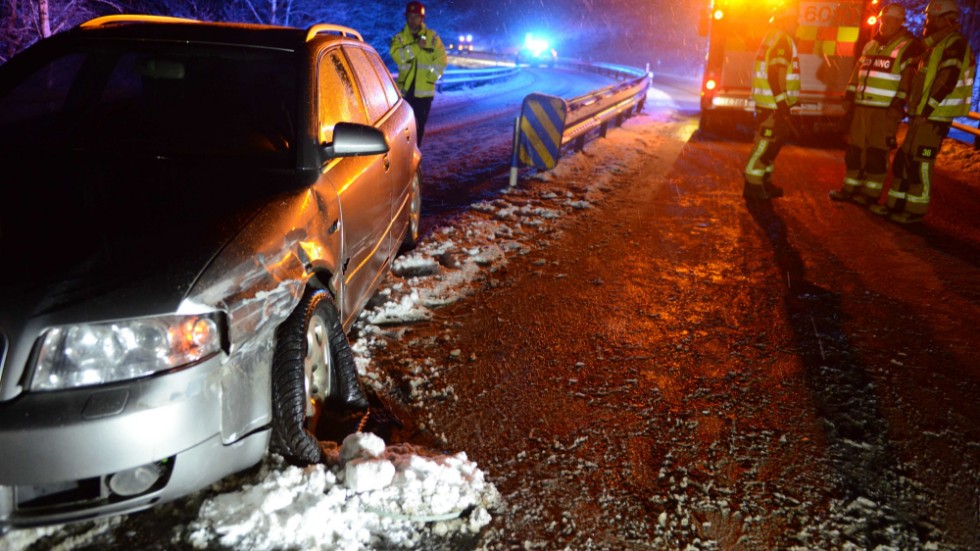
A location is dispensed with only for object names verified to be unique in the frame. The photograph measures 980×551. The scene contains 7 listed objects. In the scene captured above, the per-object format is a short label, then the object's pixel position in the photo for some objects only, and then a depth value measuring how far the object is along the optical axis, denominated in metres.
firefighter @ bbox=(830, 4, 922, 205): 7.21
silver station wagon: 2.15
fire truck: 12.14
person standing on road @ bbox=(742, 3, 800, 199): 7.60
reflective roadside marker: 8.62
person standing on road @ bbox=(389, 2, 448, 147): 8.58
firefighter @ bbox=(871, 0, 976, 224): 6.68
